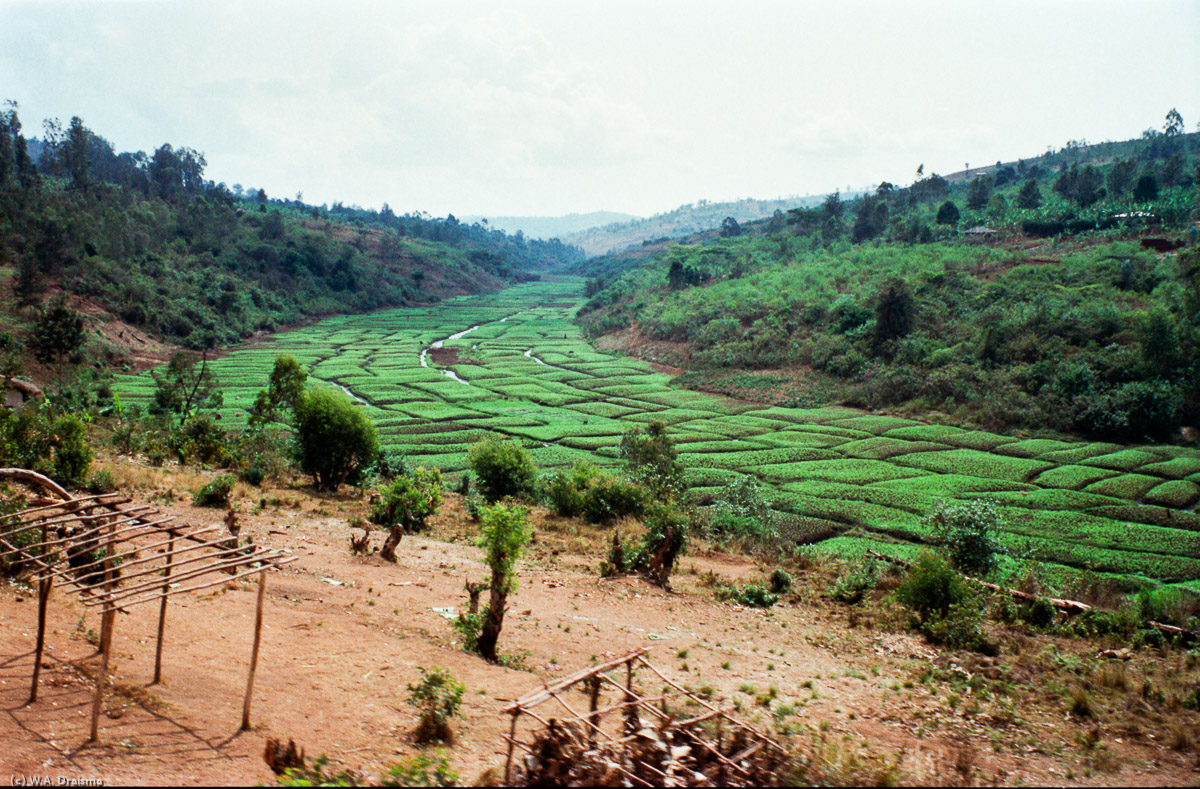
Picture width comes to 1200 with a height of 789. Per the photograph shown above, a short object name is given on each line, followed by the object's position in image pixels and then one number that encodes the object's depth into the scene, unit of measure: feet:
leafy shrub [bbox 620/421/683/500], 88.75
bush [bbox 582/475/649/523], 82.48
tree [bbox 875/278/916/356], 182.50
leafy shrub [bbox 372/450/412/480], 100.37
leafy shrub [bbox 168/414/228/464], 89.10
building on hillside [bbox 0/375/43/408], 98.03
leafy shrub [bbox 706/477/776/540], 81.87
